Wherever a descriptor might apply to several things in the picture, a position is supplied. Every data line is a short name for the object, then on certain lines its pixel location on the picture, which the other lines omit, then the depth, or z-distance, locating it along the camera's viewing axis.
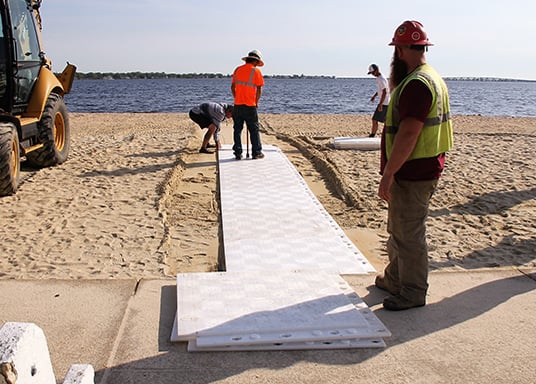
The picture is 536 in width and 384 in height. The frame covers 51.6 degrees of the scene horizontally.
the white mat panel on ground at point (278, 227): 4.87
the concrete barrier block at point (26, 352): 1.95
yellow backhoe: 7.36
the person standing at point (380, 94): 12.26
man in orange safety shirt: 9.52
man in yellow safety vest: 3.43
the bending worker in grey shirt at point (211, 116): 10.48
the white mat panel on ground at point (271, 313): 3.23
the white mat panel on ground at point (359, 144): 11.75
